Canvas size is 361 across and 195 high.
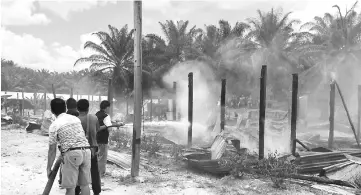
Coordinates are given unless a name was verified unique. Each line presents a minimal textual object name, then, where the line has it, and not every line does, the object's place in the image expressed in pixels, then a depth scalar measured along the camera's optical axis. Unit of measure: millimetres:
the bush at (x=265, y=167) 6770
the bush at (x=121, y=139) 10828
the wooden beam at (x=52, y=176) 4202
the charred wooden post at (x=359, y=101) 13359
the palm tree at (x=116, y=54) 27938
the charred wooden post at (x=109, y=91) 16034
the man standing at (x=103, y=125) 6117
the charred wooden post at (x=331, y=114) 12016
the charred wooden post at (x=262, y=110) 8852
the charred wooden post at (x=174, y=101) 14745
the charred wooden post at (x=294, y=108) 9508
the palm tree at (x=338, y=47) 25234
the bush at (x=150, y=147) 9533
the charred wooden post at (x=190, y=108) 11367
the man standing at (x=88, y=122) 5133
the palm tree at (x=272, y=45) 27250
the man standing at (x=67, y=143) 4047
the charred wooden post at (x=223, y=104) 11133
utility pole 6977
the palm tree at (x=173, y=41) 30141
